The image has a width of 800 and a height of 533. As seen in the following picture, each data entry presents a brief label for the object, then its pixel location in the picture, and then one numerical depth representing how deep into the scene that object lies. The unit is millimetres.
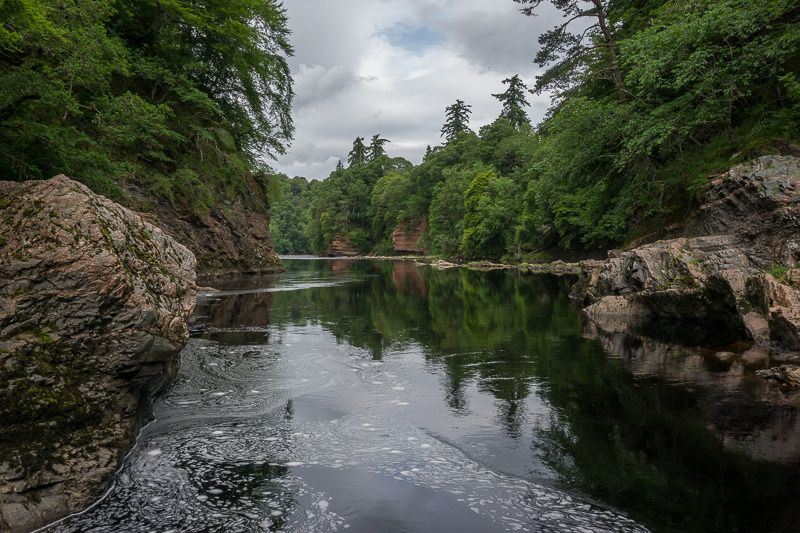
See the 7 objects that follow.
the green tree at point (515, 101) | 91562
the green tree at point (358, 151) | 130625
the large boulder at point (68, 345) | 4836
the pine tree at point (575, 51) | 25812
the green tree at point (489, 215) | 60344
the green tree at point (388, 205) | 99938
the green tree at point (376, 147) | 129500
